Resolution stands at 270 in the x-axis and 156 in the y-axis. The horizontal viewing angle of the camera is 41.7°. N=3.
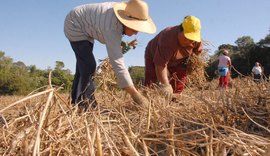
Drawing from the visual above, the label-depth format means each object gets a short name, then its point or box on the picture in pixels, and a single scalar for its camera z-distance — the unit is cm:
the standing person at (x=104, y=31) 211
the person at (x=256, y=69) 699
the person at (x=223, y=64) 603
